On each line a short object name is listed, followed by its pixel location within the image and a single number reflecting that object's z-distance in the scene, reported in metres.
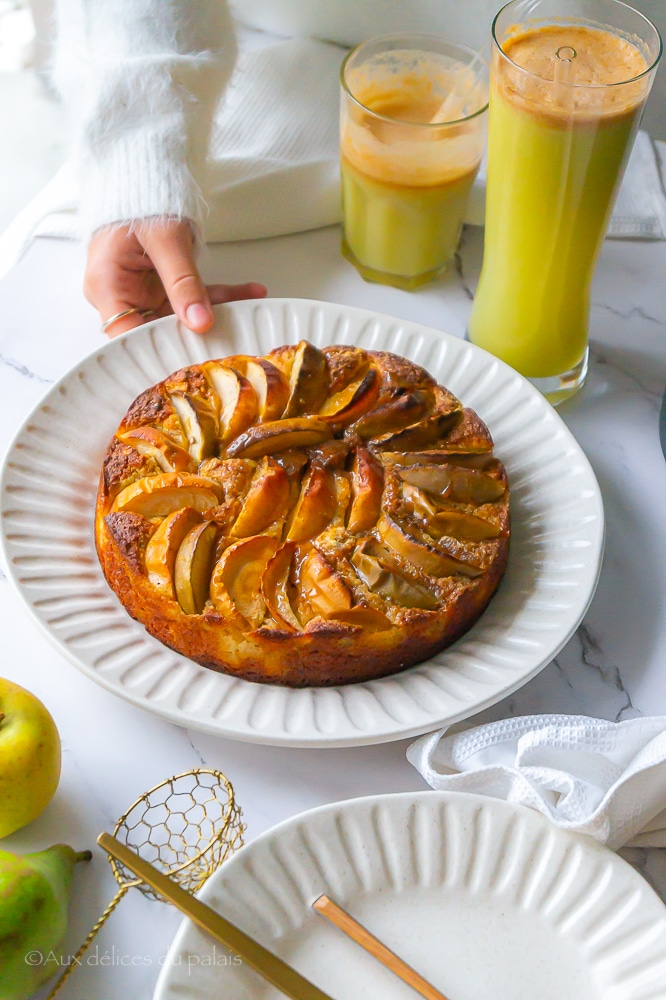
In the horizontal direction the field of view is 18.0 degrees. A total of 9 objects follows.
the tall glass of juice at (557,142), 1.07
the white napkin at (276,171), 1.29
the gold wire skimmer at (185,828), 0.98
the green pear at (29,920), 0.92
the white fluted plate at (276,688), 1.01
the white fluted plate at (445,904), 0.95
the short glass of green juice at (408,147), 1.20
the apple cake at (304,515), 1.03
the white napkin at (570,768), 0.98
